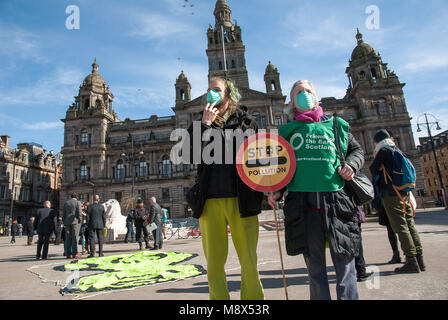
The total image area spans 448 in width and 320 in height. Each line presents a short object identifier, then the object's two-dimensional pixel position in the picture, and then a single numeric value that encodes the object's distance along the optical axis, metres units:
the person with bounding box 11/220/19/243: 20.69
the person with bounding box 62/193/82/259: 8.62
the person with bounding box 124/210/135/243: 13.89
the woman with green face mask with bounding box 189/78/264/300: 2.27
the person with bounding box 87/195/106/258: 8.76
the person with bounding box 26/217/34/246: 16.78
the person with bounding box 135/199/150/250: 10.66
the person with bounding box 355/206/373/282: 3.47
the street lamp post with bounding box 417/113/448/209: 21.69
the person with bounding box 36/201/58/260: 8.67
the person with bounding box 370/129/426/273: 3.63
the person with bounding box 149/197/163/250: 9.87
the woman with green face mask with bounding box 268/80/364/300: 2.09
